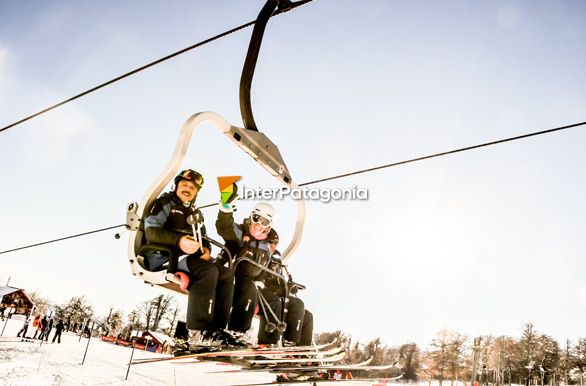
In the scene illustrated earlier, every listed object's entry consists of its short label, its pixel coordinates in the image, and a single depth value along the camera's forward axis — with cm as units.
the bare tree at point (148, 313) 6644
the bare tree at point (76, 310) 7669
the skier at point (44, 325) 2275
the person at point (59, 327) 2523
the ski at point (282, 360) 340
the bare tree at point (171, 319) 5782
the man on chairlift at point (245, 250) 370
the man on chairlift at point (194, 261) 304
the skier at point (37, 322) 2423
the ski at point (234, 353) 311
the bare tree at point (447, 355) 4834
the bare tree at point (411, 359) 5898
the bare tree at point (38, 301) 9442
